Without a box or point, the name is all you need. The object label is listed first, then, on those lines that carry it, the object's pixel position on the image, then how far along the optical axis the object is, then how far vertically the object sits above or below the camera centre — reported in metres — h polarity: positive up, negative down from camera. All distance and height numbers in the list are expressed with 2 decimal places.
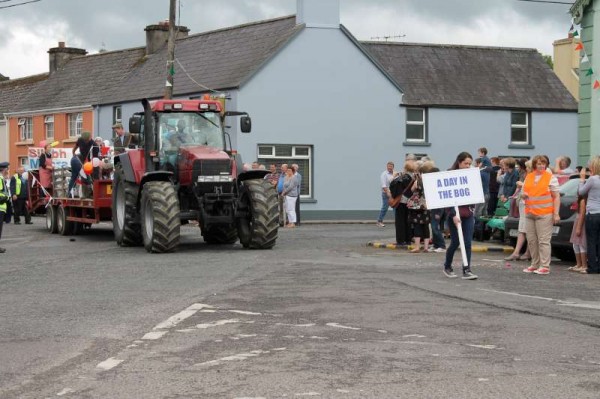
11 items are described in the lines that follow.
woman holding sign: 15.90 -0.84
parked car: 18.70 -0.71
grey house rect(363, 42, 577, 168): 43.38 +2.82
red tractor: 20.69 -0.18
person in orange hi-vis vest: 17.48 -0.54
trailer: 24.67 -0.89
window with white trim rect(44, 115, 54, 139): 55.22 +2.35
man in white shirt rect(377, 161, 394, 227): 32.59 -0.13
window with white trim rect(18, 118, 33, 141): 58.07 +2.36
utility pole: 32.94 +3.63
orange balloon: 25.84 +0.15
